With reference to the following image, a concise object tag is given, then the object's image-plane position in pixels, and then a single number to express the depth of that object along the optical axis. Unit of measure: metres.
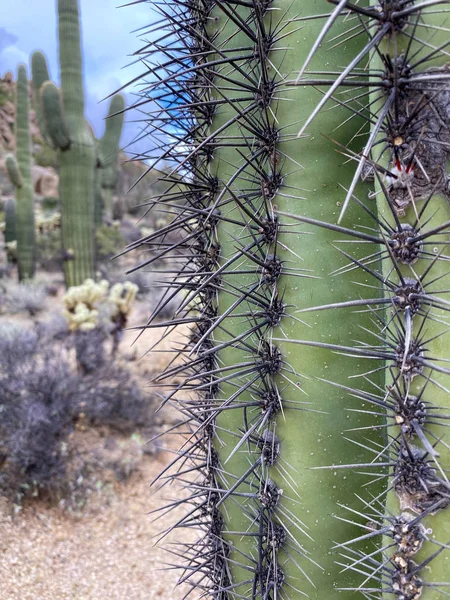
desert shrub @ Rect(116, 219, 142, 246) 12.58
